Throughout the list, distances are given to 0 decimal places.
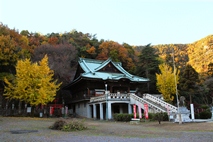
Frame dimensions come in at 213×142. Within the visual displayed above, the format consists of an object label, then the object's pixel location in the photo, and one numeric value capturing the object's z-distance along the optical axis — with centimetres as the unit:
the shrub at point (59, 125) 1238
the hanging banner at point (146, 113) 1940
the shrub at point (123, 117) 2147
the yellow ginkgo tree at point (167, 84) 3394
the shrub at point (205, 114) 2264
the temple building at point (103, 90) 2583
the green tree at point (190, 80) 2925
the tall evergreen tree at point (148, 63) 4119
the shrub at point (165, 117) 1981
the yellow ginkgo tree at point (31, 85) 2328
